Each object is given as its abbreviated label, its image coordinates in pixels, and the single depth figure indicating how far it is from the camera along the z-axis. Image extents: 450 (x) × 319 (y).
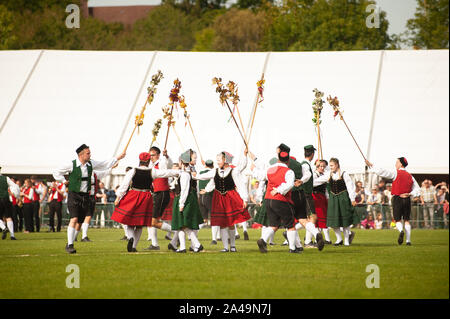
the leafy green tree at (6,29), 47.25
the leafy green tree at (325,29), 46.06
